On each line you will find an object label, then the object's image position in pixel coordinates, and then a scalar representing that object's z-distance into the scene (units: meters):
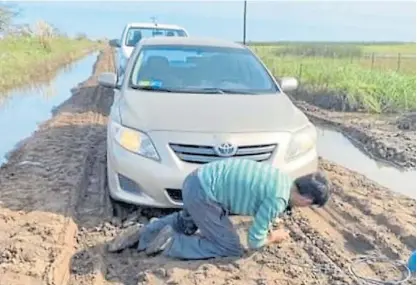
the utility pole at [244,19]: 30.25
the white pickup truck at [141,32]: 14.91
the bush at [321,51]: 34.19
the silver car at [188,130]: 5.96
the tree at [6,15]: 31.17
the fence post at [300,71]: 19.20
